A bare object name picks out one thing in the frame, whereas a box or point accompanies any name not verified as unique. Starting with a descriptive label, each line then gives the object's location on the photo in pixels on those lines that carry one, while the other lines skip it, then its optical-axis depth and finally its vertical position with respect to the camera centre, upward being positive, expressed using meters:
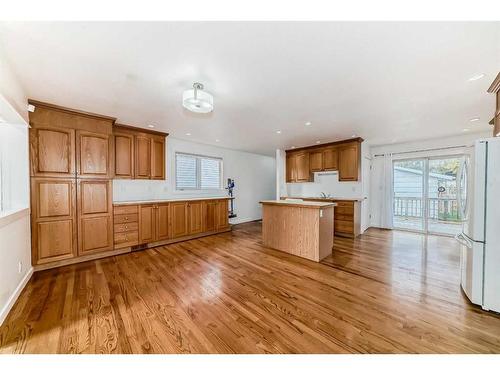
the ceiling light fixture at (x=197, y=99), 2.14 +0.93
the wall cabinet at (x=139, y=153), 3.75 +0.61
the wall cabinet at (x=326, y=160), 4.86 +0.65
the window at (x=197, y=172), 5.07 +0.31
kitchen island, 3.23 -0.81
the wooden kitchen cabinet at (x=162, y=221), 4.00 -0.80
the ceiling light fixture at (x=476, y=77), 2.03 +1.14
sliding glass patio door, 4.81 -0.29
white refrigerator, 1.90 -0.45
